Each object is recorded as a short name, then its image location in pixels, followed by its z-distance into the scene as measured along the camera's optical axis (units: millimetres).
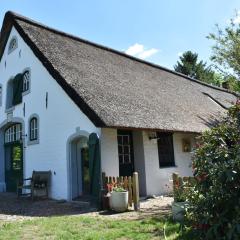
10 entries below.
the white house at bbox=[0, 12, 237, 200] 12195
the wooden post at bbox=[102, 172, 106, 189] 10688
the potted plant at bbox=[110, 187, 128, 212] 9914
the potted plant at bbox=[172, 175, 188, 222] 7793
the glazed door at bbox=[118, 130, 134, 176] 13367
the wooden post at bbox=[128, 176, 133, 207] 10352
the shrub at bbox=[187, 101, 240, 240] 4816
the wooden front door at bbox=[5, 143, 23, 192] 16078
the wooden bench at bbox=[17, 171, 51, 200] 13398
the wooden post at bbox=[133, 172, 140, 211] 10078
